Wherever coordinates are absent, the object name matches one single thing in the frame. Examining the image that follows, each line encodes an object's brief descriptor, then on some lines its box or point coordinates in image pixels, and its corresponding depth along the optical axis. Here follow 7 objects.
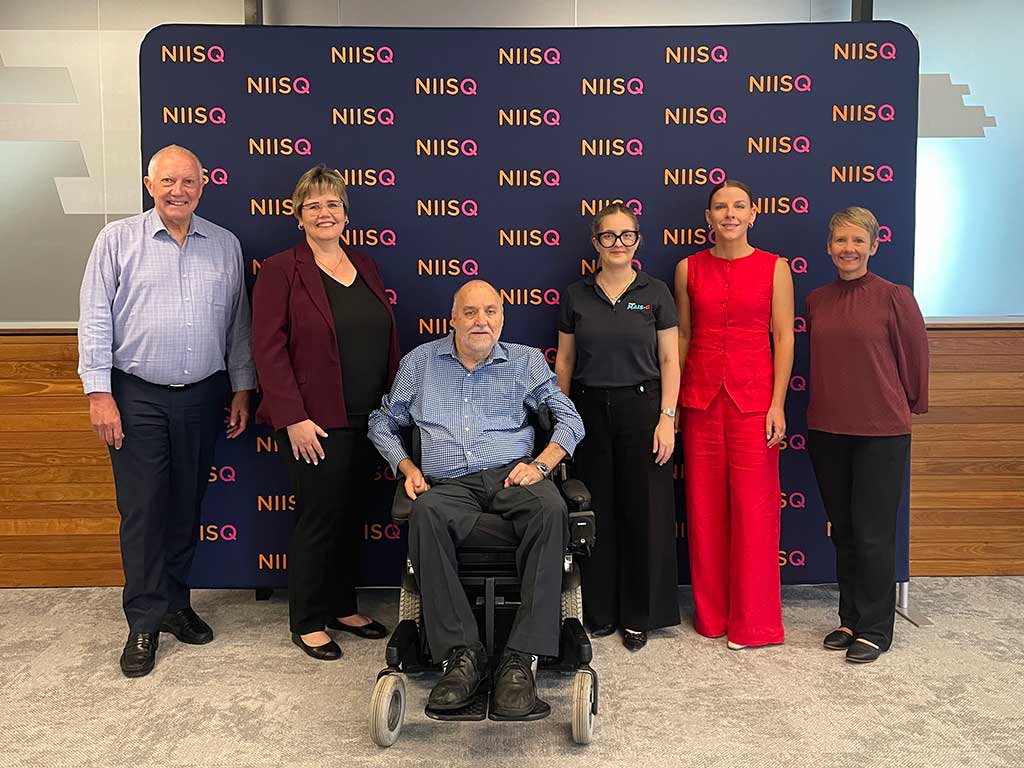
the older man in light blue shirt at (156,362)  3.08
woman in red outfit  3.30
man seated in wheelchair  2.62
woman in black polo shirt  3.28
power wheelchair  2.55
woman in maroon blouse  3.19
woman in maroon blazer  3.14
